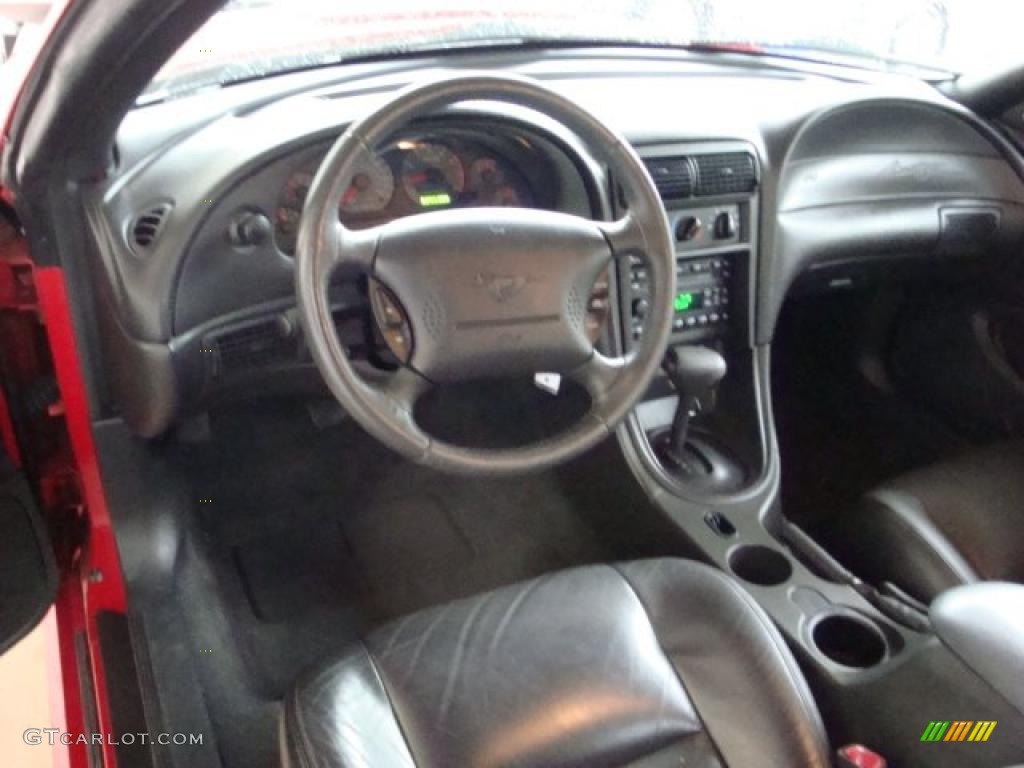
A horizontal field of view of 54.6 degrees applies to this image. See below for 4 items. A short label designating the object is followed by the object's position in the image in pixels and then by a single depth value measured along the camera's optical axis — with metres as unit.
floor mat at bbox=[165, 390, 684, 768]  1.70
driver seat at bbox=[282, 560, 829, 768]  1.06
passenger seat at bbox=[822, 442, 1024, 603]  1.54
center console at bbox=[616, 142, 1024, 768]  1.11
